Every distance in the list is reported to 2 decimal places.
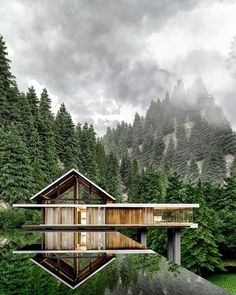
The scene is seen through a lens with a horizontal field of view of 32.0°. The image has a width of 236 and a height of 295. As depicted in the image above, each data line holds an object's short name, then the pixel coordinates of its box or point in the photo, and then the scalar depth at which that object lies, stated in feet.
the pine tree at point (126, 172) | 306.14
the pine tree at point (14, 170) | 152.05
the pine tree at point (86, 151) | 231.30
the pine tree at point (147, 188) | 167.08
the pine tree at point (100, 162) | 235.69
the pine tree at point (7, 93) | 181.27
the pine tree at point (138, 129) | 513.53
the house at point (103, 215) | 80.79
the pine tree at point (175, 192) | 128.98
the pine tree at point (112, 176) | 198.41
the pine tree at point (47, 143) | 188.55
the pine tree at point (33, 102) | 205.36
